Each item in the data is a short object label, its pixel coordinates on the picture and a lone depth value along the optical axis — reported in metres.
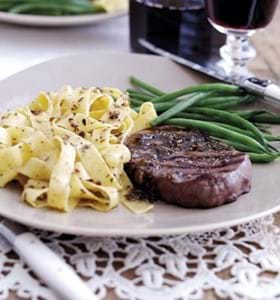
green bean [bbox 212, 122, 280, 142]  0.92
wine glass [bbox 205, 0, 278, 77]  1.07
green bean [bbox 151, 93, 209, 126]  0.93
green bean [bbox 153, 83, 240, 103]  0.99
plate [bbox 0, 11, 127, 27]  1.28
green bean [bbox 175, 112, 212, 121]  0.96
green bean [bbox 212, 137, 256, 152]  0.90
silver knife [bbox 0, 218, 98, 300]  0.69
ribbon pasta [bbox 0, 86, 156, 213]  0.80
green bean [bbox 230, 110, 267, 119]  0.96
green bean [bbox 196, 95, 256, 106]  0.99
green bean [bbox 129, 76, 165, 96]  1.03
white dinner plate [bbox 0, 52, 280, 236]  0.76
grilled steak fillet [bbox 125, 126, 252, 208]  0.79
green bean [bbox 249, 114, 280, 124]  0.96
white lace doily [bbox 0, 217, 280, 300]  0.74
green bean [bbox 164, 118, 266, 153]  0.90
